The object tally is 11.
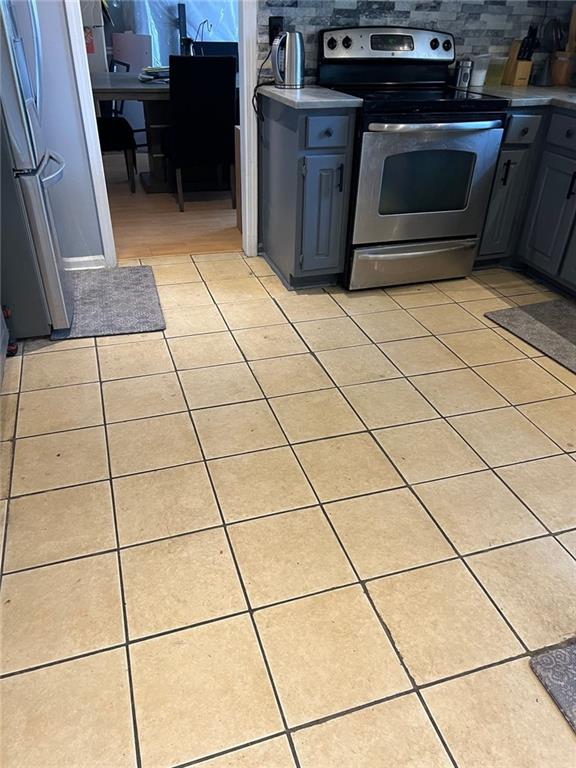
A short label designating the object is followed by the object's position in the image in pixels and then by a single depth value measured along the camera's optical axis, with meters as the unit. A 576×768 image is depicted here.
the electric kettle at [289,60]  2.57
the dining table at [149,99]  4.00
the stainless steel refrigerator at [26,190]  1.96
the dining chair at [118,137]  4.32
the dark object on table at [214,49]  5.39
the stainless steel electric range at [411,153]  2.53
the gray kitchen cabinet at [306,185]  2.48
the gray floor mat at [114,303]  2.52
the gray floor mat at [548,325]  2.43
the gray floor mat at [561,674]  1.16
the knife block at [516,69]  3.09
